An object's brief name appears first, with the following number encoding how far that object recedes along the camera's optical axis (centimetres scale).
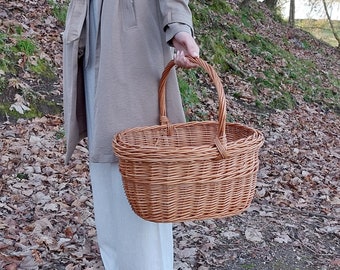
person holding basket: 201
